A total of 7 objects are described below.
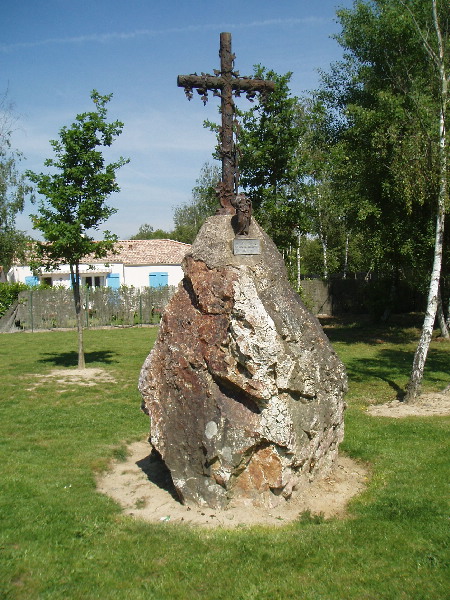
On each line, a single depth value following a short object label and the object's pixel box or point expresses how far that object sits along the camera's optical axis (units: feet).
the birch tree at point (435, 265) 37.11
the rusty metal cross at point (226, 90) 23.43
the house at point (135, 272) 130.72
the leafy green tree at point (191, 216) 162.58
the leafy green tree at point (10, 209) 124.16
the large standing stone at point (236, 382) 19.98
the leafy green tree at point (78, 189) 46.70
